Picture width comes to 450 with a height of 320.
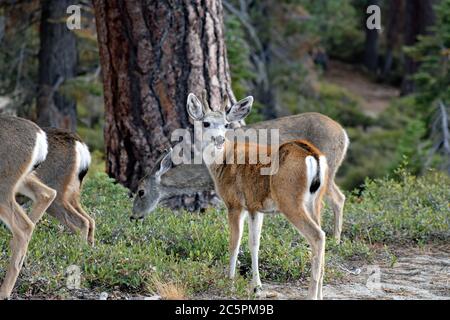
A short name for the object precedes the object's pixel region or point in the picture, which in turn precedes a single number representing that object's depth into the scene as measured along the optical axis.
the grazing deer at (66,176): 9.86
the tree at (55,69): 17.02
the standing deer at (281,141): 10.73
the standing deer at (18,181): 7.93
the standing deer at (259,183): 7.93
